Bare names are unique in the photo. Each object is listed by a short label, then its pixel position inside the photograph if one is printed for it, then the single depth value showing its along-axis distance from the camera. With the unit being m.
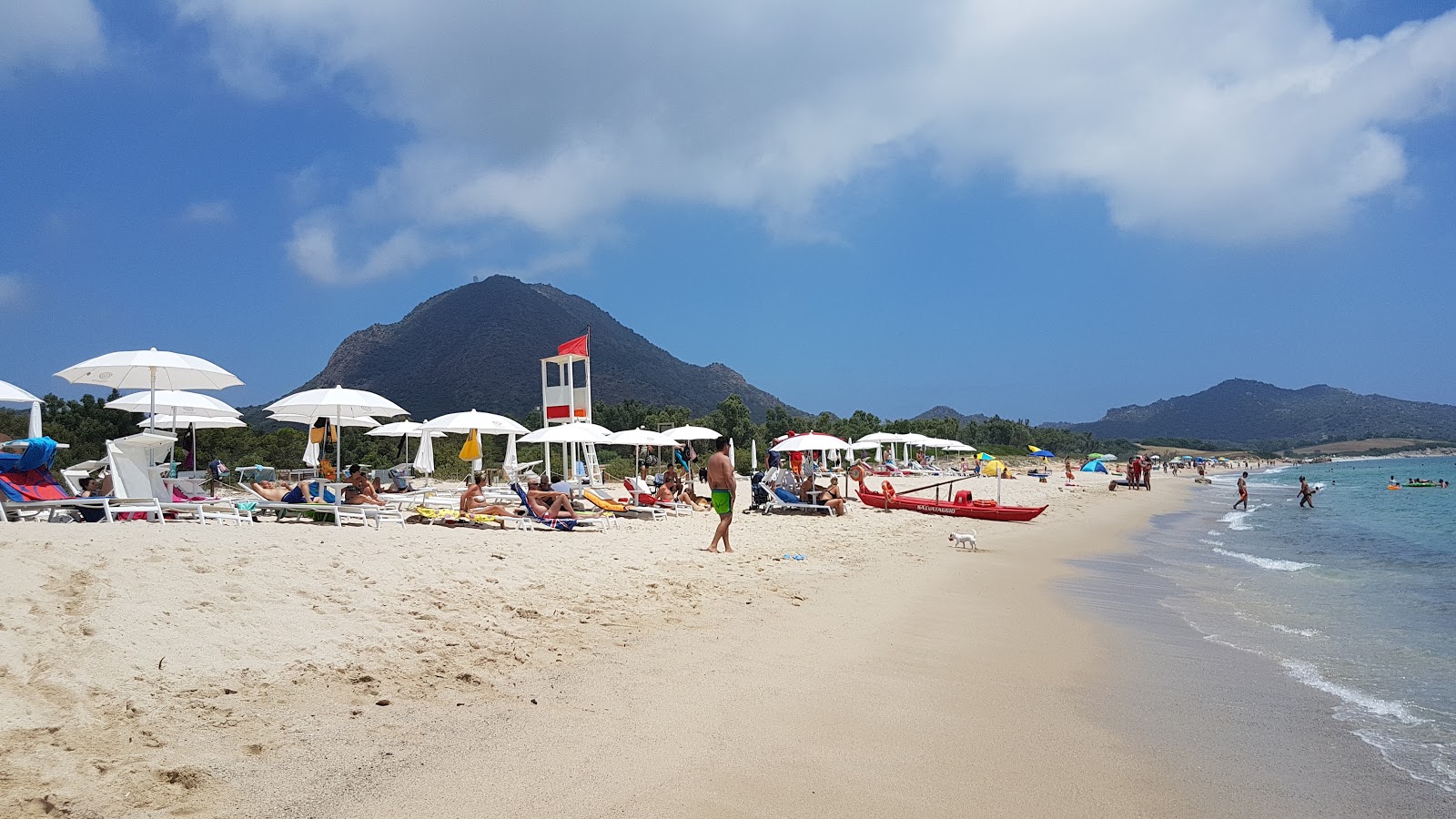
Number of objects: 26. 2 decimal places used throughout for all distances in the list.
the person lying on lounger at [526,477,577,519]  11.31
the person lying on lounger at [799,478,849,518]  15.93
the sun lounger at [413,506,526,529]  10.66
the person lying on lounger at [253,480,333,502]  10.55
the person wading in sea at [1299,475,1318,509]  26.55
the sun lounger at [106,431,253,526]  8.46
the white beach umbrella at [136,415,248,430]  14.55
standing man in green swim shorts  9.80
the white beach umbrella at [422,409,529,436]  17.23
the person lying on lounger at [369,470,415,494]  15.89
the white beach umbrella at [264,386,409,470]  12.57
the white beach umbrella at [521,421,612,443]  16.06
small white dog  12.18
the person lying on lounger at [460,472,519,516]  11.35
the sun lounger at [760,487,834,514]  15.88
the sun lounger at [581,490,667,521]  13.13
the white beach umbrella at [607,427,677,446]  18.31
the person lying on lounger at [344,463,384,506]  11.01
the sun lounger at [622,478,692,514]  14.07
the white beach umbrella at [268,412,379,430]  14.09
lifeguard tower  18.22
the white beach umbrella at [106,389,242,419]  12.97
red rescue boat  17.61
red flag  18.27
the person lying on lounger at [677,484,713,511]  15.96
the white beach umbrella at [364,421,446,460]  19.84
